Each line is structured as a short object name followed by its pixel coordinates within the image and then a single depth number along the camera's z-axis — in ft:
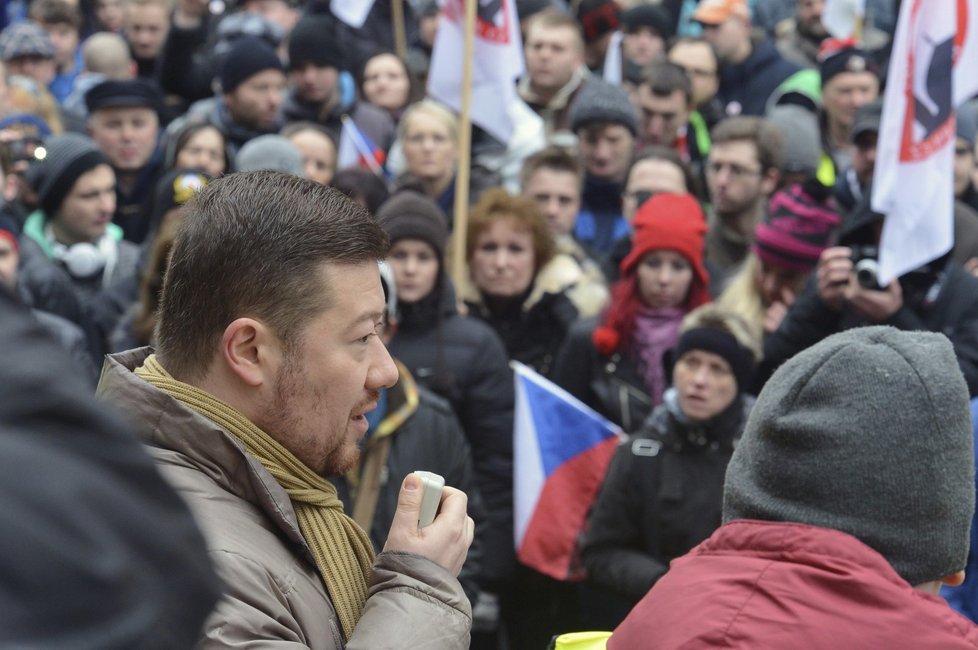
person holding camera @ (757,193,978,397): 32.96
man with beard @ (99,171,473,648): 13.26
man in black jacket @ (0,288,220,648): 5.00
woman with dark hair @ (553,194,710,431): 36.96
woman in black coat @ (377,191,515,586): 36.96
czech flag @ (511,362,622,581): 35.70
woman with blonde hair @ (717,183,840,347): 38.65
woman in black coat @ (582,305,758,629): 30.66
